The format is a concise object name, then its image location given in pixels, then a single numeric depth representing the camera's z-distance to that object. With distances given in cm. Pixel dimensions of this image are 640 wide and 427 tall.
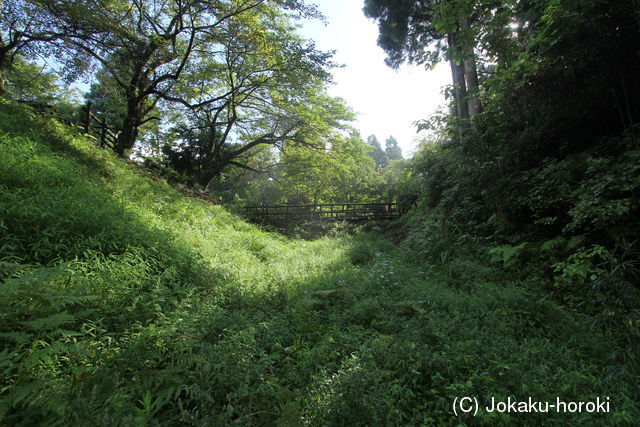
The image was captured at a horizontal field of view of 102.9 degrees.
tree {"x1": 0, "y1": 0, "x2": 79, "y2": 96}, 743
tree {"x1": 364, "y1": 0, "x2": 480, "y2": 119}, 772
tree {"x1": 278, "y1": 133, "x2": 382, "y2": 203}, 1452
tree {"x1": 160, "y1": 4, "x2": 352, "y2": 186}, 1049
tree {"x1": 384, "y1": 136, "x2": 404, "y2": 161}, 5603
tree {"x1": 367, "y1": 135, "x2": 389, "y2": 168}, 4859
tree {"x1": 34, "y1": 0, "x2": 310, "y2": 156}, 768
